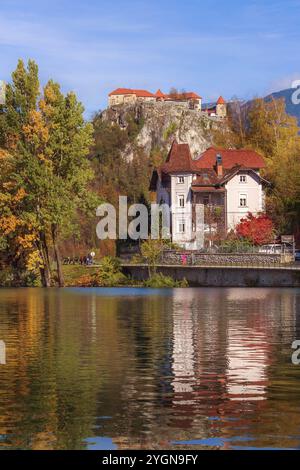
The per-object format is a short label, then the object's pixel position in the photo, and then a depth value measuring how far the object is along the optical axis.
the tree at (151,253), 88.69
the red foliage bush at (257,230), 103.94
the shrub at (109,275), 89.69
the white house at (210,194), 115.00
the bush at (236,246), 92.31
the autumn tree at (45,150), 82.44
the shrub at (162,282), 85.56
